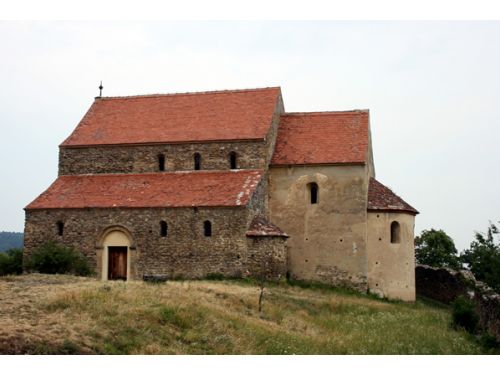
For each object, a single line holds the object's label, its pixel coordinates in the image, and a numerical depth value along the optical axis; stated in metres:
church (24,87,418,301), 32.16
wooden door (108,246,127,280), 33.38
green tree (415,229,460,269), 53.16
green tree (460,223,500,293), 31.78
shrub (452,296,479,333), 25.03
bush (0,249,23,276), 34.12
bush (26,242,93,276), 31.80
